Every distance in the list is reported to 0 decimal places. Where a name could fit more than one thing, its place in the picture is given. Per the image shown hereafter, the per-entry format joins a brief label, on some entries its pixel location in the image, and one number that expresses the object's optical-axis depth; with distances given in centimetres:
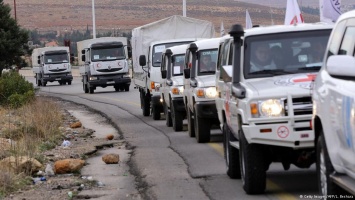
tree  5206
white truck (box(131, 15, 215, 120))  3612
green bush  3653
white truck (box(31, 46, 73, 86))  6925
